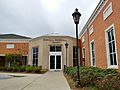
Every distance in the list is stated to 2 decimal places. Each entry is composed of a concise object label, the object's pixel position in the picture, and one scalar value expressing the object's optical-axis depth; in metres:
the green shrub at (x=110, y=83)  3.08
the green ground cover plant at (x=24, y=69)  12.40
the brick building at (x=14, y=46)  17.68
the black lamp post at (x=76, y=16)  5.03
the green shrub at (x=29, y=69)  12.80
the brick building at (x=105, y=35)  5.96
